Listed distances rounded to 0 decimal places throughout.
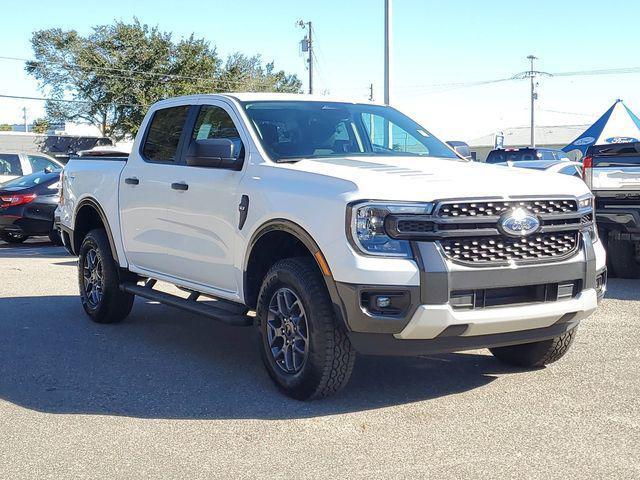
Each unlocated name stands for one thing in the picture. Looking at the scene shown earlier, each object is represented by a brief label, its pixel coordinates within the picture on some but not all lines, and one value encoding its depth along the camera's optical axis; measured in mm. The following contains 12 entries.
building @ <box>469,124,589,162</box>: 81500
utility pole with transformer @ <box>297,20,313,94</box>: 43656
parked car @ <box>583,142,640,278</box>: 9633
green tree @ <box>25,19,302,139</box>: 51906
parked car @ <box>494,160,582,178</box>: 15073
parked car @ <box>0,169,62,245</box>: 15680
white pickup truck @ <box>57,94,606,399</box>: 4754
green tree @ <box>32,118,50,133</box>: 60812
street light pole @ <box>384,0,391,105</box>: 19094
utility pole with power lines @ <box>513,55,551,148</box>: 68062
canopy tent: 23719
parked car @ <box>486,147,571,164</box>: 20562
